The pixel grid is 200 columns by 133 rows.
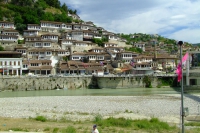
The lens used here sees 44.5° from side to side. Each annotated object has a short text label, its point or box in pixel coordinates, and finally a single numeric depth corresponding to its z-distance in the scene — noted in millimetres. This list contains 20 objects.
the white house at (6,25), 79250
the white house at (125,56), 72031
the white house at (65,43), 75250
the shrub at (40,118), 19164
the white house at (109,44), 83031
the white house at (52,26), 83312
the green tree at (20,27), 81706
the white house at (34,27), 81750
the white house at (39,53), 65312
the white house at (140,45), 102969
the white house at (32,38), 73731
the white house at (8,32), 73625
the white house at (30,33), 79375
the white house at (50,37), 75500
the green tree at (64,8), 116575
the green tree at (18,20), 85625
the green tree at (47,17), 92738
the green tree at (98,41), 84062
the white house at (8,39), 69625
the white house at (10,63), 54656
